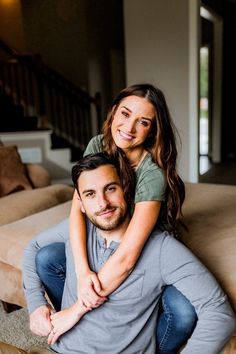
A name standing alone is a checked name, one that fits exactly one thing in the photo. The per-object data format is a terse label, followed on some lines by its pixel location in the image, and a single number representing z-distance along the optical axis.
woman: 1.08
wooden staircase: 4.90
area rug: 1.66
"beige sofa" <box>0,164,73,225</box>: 2.35
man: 1.00
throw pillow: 2.74
